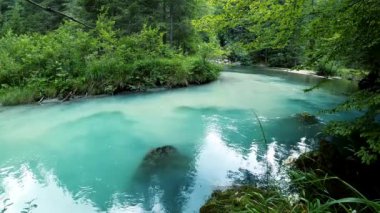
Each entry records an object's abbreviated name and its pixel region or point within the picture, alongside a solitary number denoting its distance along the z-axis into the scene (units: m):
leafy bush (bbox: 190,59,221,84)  15.92
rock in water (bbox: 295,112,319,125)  9.02
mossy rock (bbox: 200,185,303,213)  2.79
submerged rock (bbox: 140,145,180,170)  6.05
